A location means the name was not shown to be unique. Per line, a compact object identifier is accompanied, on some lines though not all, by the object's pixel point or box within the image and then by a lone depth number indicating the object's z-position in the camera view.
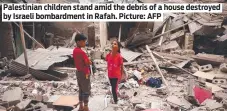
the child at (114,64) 6.68
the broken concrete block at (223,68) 9.37
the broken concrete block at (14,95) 7.23
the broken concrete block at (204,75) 9.05
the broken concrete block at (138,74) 8.96
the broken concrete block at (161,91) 8.17
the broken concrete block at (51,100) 7.14
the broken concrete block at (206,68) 9.62
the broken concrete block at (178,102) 7.38
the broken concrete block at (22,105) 6.75
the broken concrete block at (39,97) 7.30
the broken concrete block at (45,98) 7.26
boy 5.93
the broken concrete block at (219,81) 8.84
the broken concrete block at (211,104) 6.81
